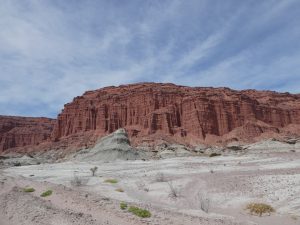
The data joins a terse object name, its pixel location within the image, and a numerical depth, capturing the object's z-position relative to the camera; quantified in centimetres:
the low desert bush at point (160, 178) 1544
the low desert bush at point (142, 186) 1418
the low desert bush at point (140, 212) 874
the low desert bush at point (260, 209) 986
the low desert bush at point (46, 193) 1176
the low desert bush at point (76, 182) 1498
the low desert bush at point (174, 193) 1224
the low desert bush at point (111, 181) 1639
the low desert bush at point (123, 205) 940
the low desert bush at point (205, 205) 1009
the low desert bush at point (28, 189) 1306
